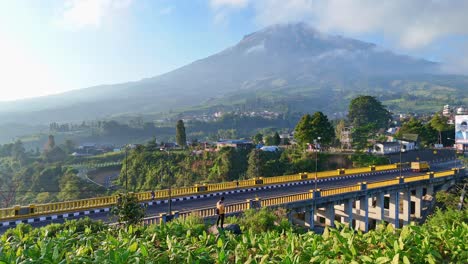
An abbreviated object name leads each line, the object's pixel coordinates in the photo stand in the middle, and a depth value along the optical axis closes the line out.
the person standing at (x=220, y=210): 13.38
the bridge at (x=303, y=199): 19.47
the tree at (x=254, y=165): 48.84
